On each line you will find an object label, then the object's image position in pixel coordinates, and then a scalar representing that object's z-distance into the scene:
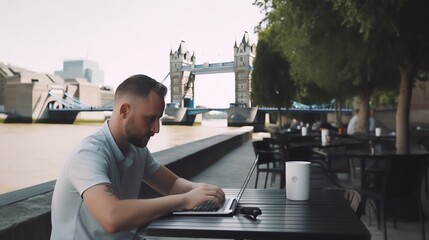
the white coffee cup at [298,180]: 1.81
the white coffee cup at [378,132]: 7.23
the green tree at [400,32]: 5.85
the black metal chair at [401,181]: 3.42
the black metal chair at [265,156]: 4.98
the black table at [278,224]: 1.37
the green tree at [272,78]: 24.67
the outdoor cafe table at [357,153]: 4.36
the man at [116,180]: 1.30
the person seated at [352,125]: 10.21
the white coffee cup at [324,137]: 5.84
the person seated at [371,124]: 11.50
